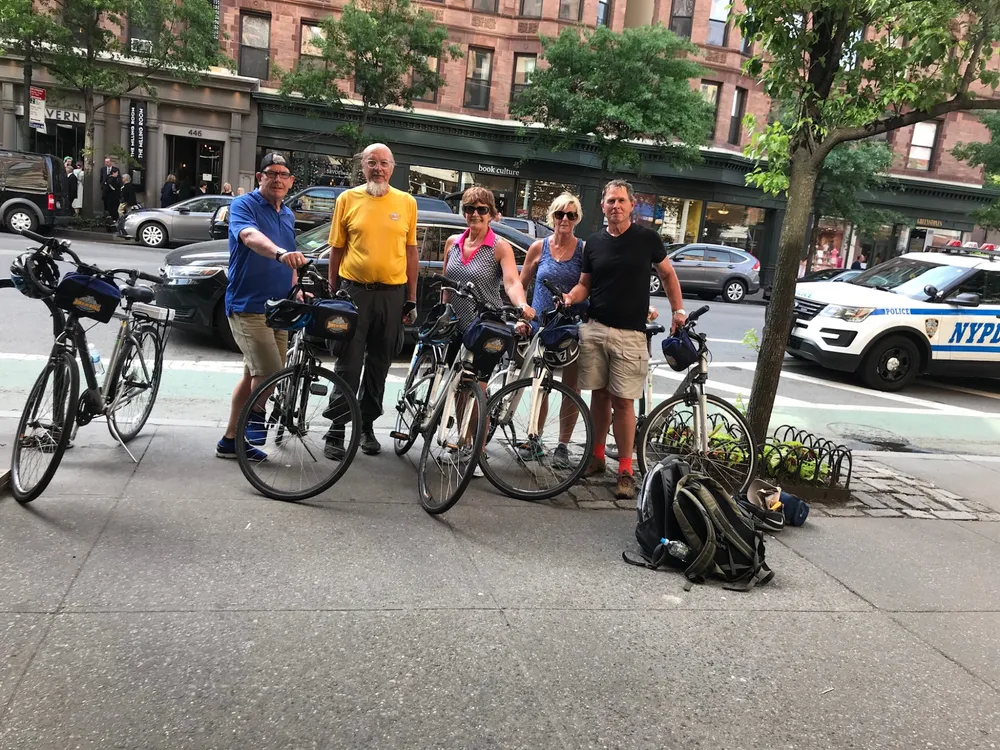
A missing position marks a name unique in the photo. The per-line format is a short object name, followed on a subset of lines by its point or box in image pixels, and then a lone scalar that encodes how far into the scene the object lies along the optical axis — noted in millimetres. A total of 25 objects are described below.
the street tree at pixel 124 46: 21250
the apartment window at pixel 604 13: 29828
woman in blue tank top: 5316
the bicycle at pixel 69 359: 4270
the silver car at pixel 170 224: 19500
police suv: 10508
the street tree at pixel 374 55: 24047
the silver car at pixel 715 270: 22438
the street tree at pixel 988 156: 24734
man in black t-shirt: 5086
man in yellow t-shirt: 5082
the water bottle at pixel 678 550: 4145
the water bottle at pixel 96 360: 4698
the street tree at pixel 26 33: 19703
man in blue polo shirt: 4871
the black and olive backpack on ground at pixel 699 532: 4102
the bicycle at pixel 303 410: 4578
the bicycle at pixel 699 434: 5230
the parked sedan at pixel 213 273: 8320
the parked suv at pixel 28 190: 18203
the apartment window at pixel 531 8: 29625
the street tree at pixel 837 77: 5105
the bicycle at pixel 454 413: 4578
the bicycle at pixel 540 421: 4996
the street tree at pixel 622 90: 24719
